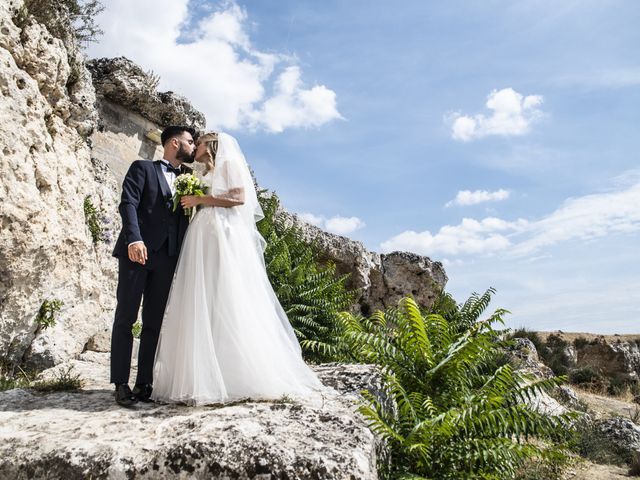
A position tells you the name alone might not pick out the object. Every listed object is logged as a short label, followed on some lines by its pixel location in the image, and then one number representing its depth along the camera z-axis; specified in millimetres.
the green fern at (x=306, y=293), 9094
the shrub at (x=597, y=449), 8625
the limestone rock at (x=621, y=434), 9320
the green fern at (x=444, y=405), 4172
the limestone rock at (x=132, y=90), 9602
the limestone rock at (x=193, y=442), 3264
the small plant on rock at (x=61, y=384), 4977
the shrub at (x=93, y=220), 7338
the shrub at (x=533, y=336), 21234
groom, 4539
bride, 4336
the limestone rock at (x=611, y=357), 21031
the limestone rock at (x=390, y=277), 13008
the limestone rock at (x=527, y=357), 14445
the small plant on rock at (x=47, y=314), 6191
